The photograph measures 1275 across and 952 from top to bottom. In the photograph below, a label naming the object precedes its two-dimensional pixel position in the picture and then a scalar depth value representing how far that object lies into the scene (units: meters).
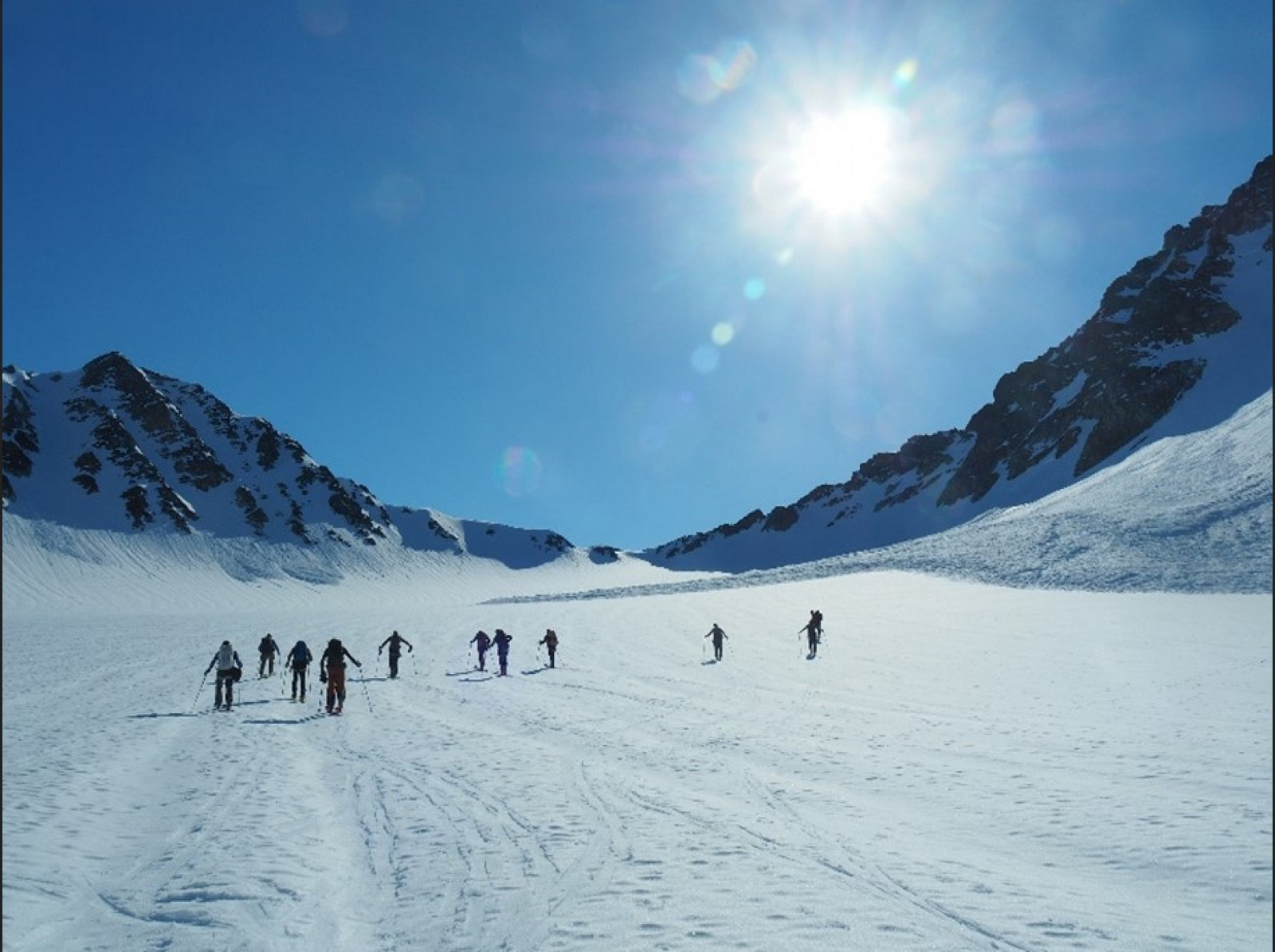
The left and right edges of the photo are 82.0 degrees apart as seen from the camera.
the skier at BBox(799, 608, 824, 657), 28.73
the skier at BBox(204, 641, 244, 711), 18.77
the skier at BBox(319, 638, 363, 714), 18.06
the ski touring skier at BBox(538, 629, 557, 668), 27.38
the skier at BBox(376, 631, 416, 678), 25.20
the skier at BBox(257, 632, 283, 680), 26.47
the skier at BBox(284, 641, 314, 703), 20.34
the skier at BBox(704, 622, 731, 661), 28.42
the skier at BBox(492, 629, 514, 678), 25.66
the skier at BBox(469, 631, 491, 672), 27.00
